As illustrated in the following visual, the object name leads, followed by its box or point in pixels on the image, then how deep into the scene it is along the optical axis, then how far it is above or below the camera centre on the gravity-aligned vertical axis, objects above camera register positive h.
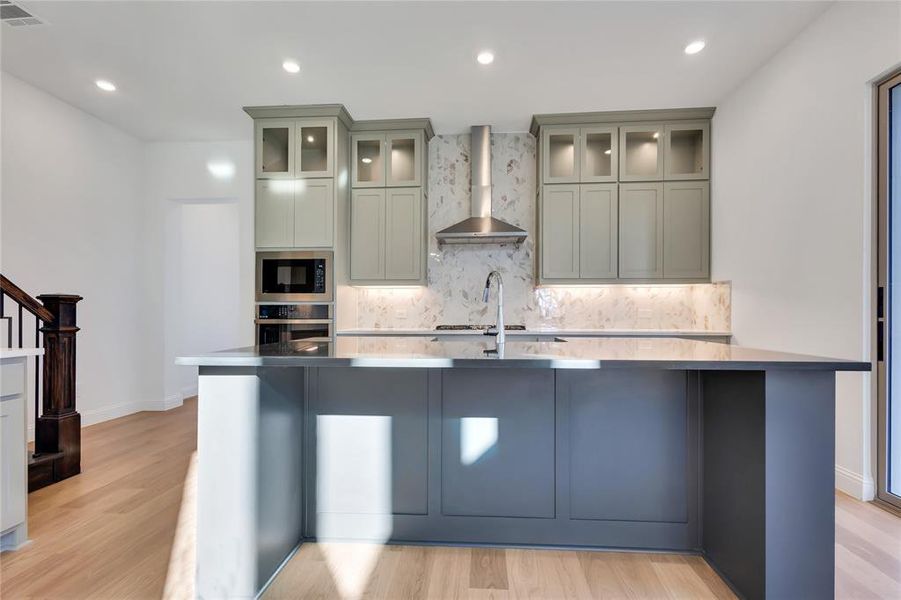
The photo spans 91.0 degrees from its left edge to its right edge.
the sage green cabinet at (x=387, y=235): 4.34 +0.63
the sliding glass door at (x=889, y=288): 2.37 +0.07
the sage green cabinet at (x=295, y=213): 4.09 +0.79
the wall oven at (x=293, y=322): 4.04 -0.21
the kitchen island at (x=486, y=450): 1.64 -0.64
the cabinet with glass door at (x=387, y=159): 4.35 +1.41
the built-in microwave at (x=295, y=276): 4.07 +0.21
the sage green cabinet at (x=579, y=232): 4.18 +0.65
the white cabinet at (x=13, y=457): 1.89 -0.69
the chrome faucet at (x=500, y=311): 2.03 -0.05
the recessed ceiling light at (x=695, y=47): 2.99 +1.74
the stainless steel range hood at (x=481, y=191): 4.25 +1.09
